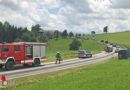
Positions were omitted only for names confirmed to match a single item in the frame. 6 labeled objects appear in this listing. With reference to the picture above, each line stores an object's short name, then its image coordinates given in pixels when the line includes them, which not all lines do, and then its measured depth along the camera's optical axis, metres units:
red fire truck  18.11
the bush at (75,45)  77.75
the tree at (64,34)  145.32
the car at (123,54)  27.97
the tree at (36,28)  161.88
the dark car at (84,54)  35.06
